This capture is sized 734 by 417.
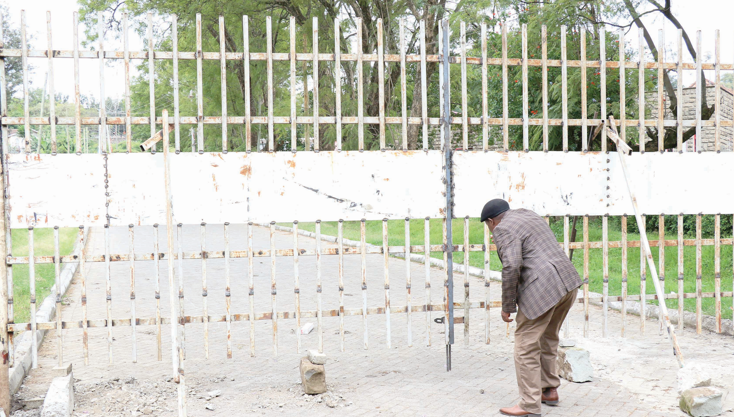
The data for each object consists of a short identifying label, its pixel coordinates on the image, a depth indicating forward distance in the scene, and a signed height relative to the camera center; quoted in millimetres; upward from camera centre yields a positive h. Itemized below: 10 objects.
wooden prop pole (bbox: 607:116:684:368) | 5128 -408
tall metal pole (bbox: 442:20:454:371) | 5395 +69
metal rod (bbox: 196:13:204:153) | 4879 +748
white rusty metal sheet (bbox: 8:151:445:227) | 4879 -73
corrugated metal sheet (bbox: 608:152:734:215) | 5848 -116
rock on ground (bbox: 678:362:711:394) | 4707 -1529
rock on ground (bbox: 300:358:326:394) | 5066 -1591
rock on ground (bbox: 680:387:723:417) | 4418 -1596
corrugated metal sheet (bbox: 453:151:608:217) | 5535 -73
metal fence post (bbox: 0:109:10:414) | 4719 -1019
